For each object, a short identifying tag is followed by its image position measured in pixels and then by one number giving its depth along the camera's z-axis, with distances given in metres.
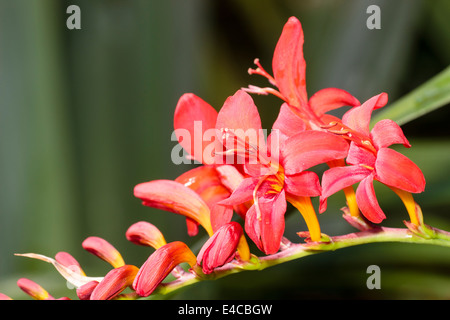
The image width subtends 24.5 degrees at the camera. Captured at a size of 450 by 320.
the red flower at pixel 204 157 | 0.35
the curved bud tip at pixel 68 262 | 0.34
